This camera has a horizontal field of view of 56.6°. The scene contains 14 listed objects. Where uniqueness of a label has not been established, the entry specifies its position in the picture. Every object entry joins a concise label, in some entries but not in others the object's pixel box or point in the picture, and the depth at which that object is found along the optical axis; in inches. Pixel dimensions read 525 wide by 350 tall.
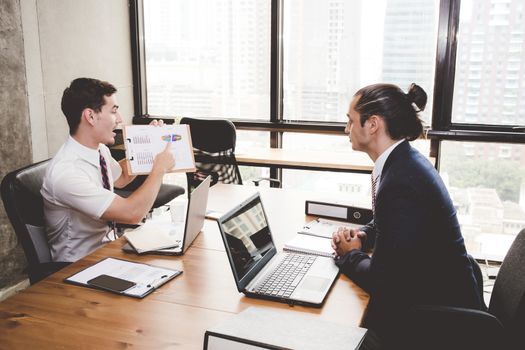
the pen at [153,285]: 61.2
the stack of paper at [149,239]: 72.9
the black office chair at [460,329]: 55.2
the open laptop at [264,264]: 58.4
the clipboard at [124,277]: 60.4
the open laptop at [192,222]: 71.7
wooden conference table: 49.6
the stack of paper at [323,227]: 82.2
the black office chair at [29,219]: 72.6
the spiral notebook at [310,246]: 73.4
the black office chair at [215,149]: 151.3
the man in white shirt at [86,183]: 78.2
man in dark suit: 60.0
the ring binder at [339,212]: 87.6
